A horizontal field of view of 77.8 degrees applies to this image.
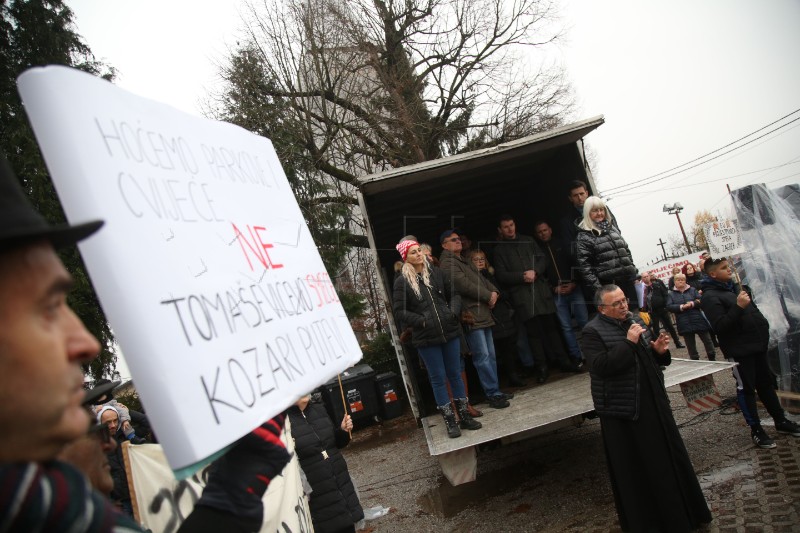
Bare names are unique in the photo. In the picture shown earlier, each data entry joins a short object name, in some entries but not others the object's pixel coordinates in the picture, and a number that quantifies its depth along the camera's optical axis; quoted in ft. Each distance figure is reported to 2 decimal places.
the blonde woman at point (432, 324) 17.26
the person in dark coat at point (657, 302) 38.19
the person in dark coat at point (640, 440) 12.54
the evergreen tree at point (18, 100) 33.68
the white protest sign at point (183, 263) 3.92
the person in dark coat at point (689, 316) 31.58
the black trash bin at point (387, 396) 39.60
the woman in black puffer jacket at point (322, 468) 12.50
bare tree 48.70
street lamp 118.64
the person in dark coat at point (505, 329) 22.33
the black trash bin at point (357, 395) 37.86
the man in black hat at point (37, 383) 2.36
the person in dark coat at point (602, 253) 18.16
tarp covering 18.61
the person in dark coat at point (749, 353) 17.44
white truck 15.65
